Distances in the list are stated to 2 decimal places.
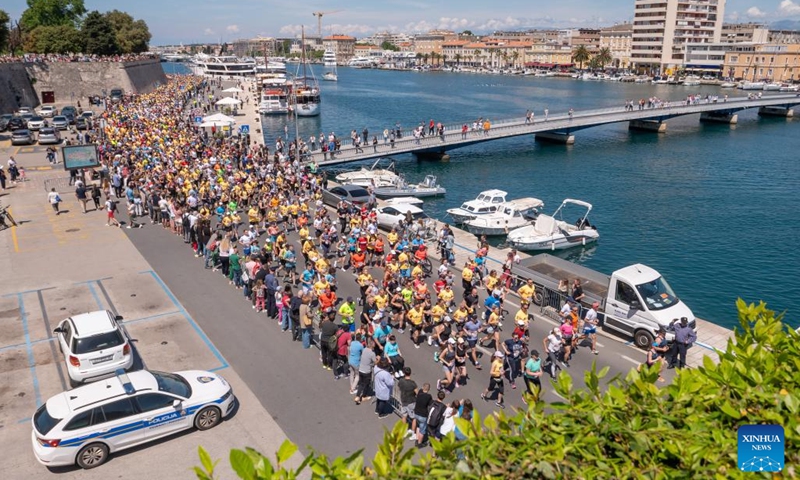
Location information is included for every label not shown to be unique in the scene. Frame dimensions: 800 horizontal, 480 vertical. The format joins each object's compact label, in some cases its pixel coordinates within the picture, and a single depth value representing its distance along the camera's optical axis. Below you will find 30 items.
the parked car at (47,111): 65.19
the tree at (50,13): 120.18
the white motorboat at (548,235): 31.36
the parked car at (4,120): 56.53
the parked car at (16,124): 56.47
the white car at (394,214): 29.84
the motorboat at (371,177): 40.41
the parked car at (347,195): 32.19
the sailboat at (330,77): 187.80
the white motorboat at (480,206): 34.84
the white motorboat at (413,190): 39.00
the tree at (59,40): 97.38
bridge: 51.22
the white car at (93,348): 13.98
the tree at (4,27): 71.00
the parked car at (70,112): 61.97
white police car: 11.17
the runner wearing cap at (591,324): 16.64
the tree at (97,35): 101.50
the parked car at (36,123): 56.22
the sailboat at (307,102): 87.81
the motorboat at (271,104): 88.94
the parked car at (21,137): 50.19
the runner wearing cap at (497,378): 13.50
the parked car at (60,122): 56.44
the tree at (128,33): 122.38
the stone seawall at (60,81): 68.75
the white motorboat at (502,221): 33.59
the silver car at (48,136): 49.06
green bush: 4.91
